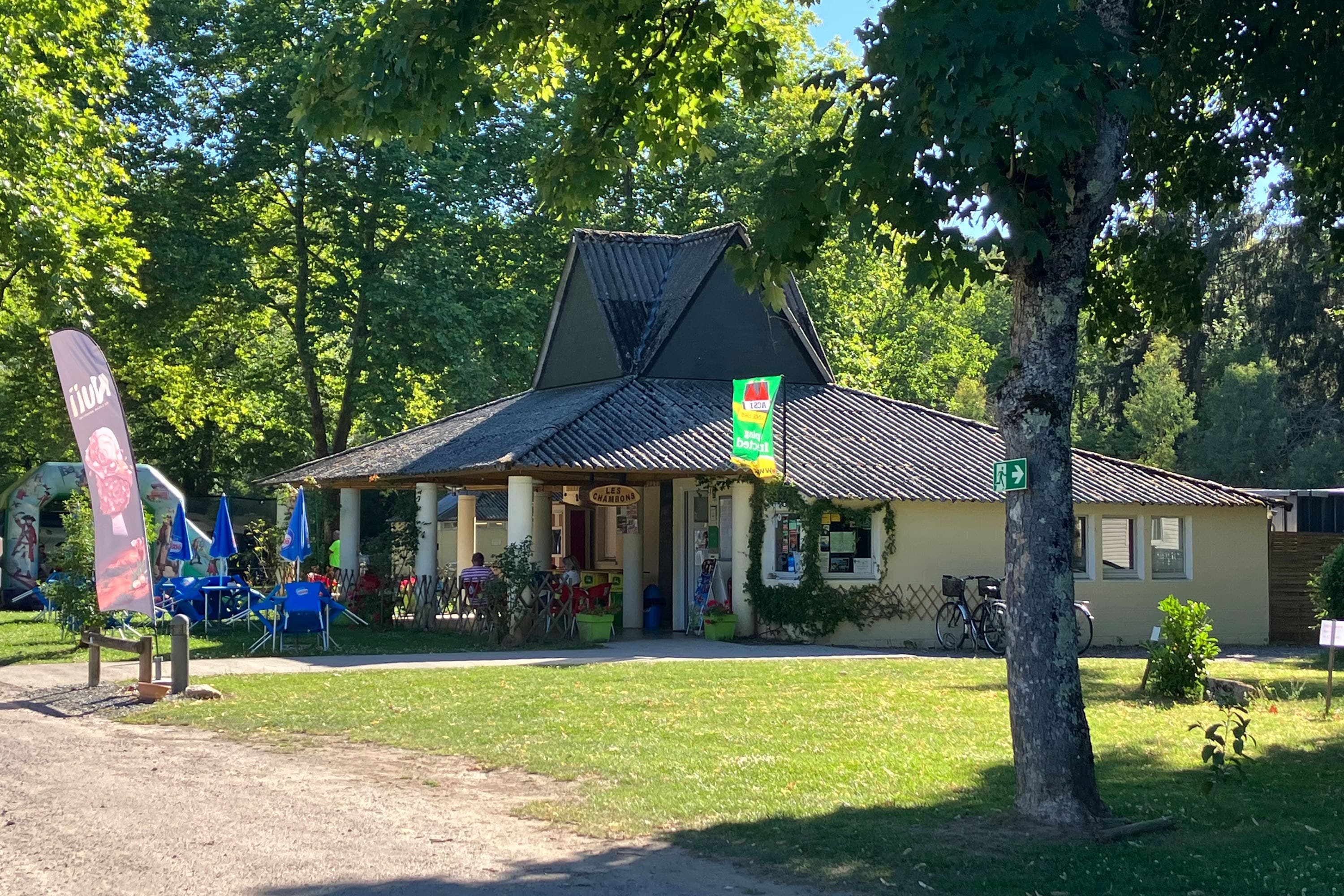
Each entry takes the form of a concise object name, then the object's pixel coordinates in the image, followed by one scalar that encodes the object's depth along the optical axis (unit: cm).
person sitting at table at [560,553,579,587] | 2297
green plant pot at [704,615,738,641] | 2314
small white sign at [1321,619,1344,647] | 1283
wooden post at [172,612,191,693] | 1477
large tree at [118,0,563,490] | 3497
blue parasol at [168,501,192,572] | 2555
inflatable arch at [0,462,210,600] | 3038
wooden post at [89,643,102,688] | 1605
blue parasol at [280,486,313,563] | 2270
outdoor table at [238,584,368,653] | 2077
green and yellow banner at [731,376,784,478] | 2194
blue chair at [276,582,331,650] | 2058
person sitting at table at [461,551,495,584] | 2328
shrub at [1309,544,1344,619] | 2083
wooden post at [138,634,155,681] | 1506
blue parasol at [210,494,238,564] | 2388
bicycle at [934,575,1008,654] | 2258
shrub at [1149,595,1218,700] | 1442
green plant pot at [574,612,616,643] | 2266
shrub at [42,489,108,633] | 1856
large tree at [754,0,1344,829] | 758
